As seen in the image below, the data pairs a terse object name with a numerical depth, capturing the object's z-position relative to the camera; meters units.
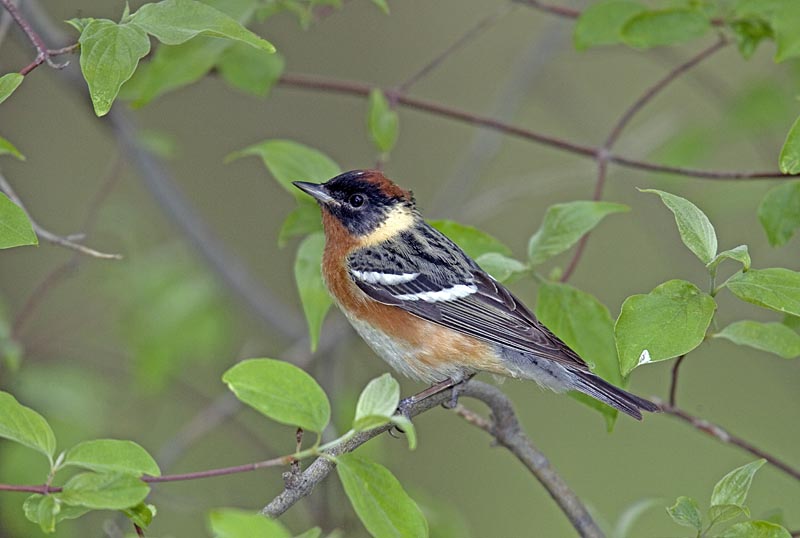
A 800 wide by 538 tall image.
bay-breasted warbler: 6.68
